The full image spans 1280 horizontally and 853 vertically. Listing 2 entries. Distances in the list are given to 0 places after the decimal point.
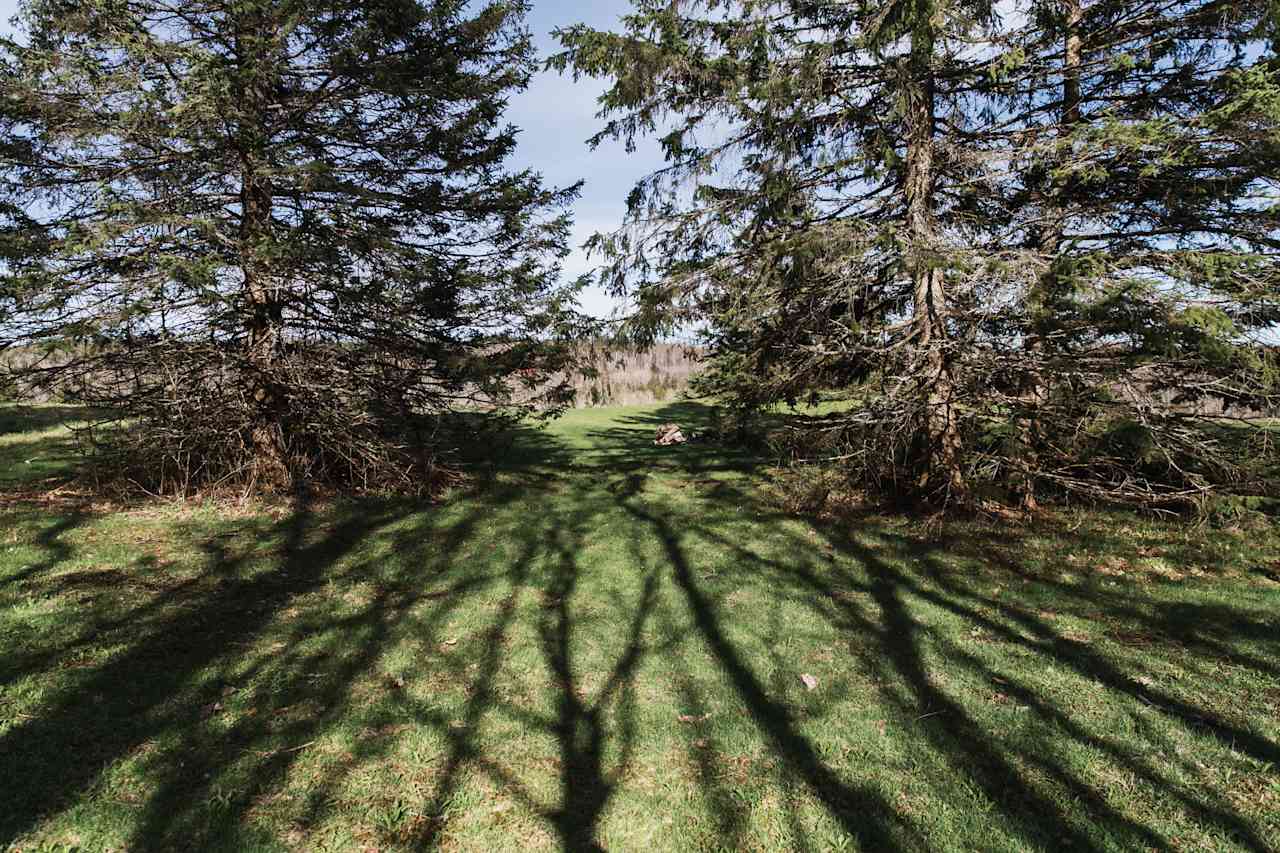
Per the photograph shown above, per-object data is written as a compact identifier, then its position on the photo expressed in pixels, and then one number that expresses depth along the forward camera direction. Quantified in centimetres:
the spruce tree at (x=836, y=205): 724
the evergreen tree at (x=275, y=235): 679
